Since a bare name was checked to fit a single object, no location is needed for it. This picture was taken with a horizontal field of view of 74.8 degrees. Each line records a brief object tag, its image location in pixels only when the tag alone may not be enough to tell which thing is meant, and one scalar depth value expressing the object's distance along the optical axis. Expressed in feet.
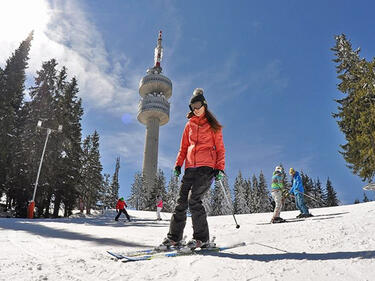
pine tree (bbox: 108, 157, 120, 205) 181.85
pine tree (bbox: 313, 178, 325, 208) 163.37
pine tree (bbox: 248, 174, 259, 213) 169.65
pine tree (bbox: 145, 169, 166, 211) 166.20
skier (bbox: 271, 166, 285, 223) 26.68
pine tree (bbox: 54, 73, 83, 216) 78.59
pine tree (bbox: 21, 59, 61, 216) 74.18
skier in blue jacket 29.89
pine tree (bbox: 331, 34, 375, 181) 68.90
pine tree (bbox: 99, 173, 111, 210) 176.55
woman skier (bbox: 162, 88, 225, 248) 11.86
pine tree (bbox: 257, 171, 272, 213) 171.42
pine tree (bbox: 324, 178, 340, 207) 166.46
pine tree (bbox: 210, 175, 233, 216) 172.96
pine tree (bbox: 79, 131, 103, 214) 106.59
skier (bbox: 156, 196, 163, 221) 60.39
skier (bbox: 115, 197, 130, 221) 50.72
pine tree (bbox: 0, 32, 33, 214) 73.15
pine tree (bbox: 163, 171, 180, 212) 172.53
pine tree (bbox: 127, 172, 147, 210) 203.72
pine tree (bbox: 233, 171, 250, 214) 173.58
